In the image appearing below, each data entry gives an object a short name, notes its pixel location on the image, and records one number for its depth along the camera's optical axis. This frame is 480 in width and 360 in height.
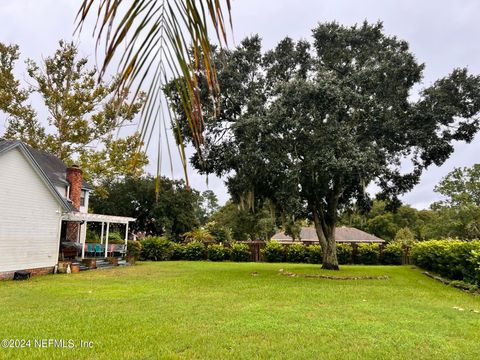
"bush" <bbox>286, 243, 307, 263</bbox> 22.72
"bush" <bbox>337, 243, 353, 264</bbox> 22.33
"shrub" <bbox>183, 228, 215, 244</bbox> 28.66
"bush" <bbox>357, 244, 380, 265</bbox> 22.23
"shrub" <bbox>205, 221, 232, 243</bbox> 33.34
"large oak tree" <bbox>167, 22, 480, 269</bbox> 13.05
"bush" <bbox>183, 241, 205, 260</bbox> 23.94
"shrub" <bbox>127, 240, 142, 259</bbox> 21.65
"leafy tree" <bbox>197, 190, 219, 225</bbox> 59.06
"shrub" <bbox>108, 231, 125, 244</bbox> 23.96
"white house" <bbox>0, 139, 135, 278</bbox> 12.77
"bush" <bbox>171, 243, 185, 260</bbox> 23.97
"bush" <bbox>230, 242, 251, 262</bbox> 23.59
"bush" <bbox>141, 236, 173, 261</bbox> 23.05
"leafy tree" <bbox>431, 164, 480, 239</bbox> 30.94
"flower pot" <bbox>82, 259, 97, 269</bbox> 16.56
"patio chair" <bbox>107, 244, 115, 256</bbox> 20.11
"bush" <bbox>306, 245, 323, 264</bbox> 22.14
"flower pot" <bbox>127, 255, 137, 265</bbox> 19.66
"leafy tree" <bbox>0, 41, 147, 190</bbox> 21.20
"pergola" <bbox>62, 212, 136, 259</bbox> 17.03
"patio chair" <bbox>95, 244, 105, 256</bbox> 19.12
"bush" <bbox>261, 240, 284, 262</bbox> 23.16
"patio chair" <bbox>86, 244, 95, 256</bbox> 18.83
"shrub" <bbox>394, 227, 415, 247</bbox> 42.25
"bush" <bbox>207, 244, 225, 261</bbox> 23.67
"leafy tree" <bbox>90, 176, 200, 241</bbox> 33.12
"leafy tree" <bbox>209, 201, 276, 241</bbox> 40.59
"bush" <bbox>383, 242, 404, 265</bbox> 22.16
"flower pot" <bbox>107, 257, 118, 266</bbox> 18.42
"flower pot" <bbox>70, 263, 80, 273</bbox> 15.16
